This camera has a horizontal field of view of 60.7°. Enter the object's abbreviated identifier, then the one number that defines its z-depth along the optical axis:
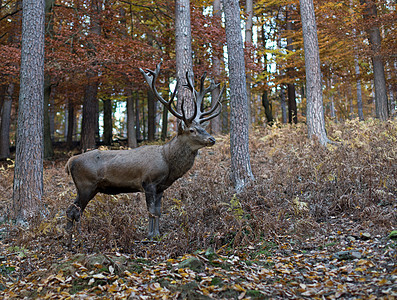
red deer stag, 6.01
